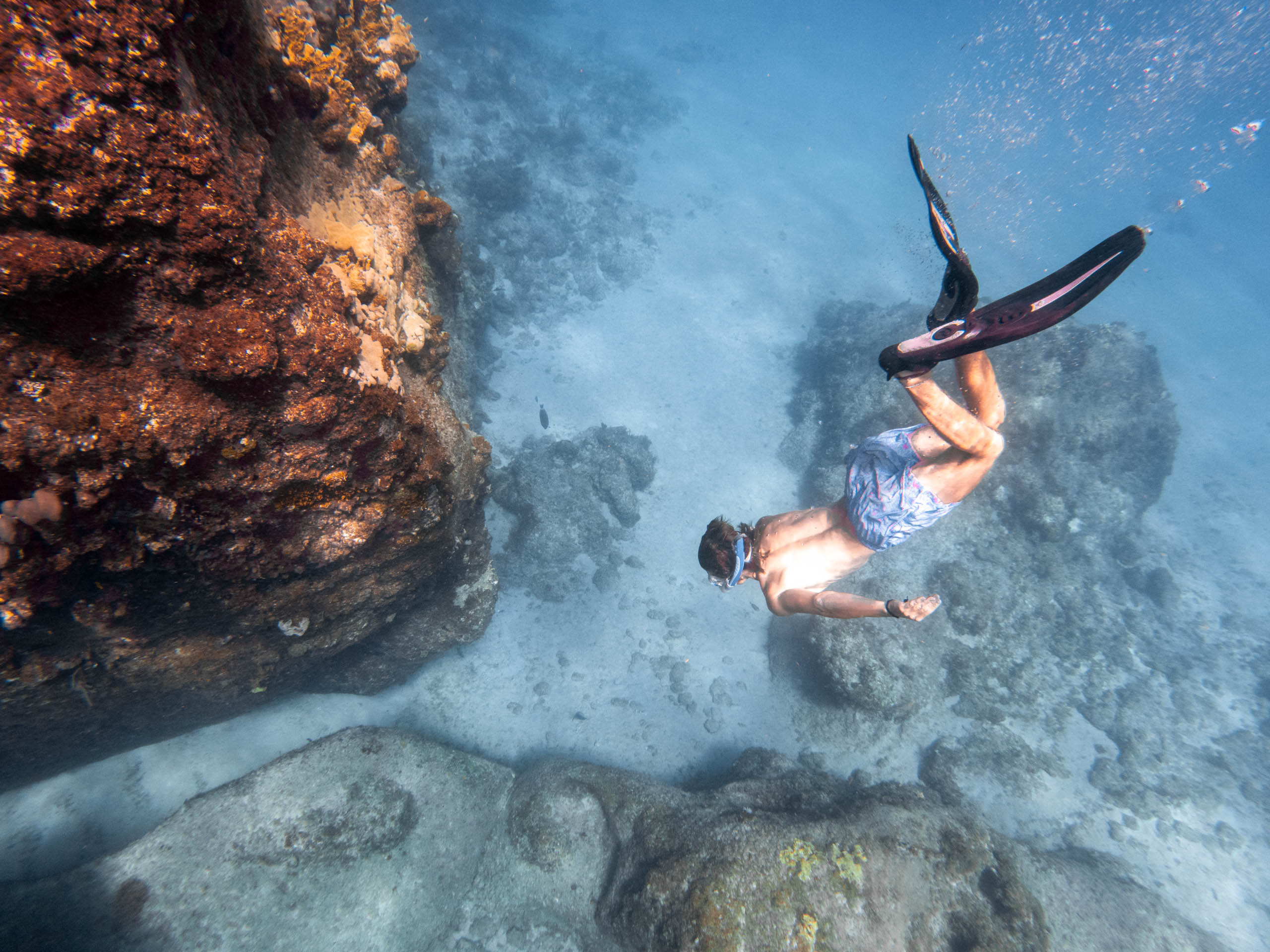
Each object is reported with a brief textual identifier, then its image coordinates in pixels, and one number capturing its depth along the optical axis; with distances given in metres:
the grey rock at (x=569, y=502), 9.65
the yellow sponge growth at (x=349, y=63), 3.17
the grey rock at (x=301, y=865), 4.38
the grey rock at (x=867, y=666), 8.67
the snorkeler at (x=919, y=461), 2.87
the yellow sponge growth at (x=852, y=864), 4.97
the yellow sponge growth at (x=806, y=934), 4.55
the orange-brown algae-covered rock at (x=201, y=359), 1.68
